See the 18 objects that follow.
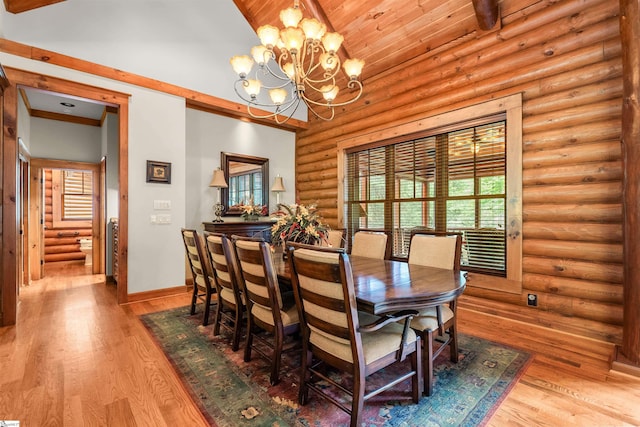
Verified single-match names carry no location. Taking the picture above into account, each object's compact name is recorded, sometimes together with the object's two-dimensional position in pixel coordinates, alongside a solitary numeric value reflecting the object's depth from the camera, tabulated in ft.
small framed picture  13.06
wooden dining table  4.99
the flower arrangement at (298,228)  8.73
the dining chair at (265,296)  6.34
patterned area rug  5.47
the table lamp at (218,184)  15.53
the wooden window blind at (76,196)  22.96
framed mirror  16.69
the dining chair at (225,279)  7.86
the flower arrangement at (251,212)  16.39
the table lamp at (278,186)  18.35
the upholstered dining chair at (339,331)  4.74
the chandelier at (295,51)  8.14
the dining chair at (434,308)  6.17
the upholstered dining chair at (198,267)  9.80
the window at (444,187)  11.00
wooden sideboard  14.76
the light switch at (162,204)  13.29
